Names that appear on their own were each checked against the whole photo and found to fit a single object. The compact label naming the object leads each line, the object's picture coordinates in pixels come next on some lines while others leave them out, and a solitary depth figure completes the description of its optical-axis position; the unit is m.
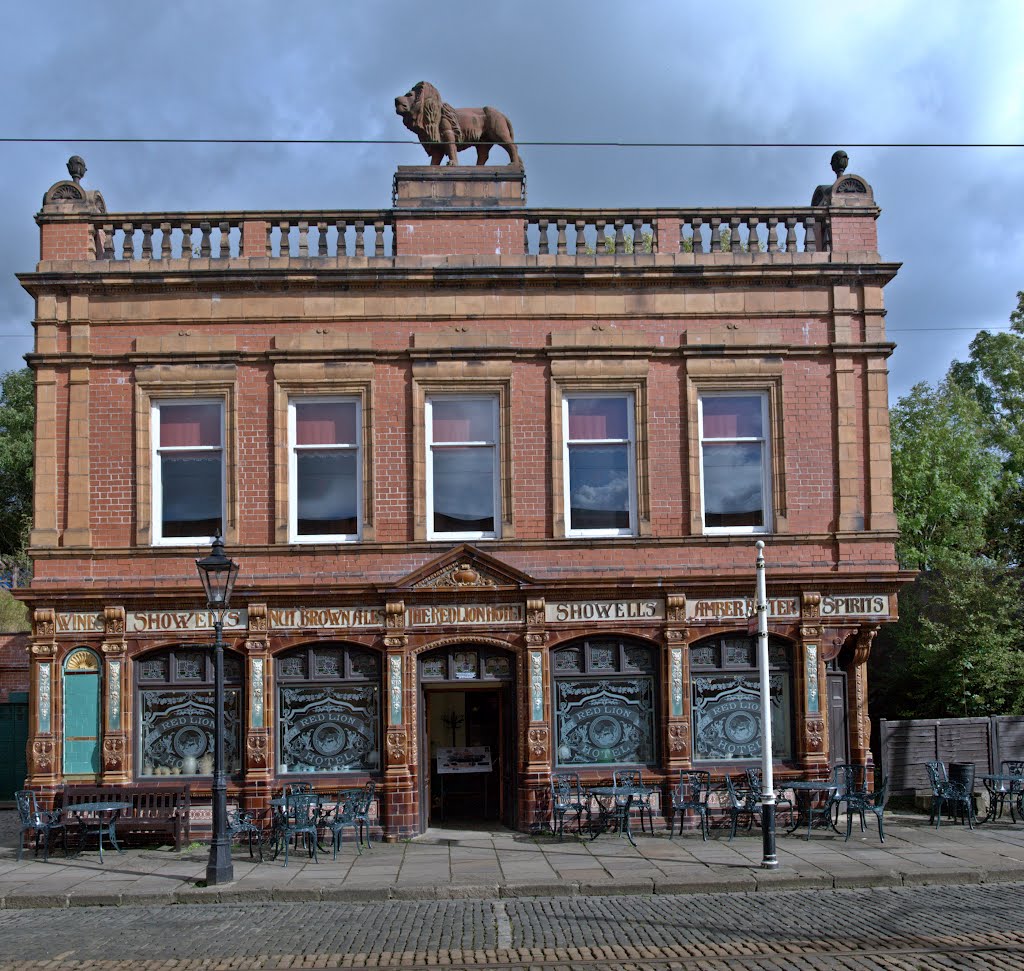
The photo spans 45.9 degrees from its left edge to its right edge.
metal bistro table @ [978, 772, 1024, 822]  18.70
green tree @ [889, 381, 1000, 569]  30.45
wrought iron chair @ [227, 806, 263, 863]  16.08
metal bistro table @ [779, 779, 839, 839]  17.28
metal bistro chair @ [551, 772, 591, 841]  17.61
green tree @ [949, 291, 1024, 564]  34.31
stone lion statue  19.80
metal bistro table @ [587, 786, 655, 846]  17.19
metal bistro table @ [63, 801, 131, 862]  16.73
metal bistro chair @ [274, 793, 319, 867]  15.96
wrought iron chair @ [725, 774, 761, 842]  17.17
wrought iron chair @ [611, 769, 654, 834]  17.78
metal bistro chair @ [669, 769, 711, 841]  17.78
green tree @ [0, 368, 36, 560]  41.56
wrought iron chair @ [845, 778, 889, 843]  16.80
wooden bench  17.12
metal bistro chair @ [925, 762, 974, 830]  18.27
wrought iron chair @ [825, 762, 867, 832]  18.16
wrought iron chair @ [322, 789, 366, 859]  16.27
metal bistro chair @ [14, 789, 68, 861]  16.55
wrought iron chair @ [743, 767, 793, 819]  17.98
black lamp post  14.97
